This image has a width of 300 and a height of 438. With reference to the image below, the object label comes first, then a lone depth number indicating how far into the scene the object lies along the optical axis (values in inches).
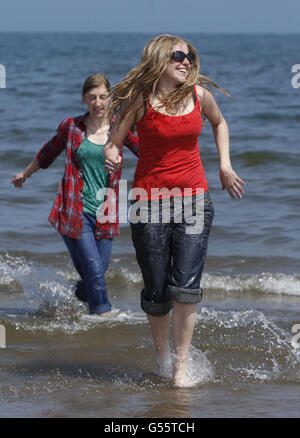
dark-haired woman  441.7
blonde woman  336.2
